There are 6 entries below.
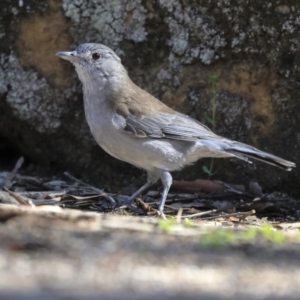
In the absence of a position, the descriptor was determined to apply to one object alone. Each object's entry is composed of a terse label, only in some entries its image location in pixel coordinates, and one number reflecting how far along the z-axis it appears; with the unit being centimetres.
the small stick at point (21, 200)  974
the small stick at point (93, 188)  1150
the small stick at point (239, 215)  1036
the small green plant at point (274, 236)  669
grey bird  1158
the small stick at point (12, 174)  1259
